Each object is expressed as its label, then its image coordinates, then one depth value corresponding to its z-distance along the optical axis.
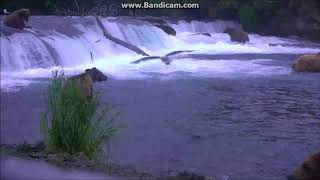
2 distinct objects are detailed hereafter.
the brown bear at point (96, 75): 13.75
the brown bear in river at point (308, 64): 17.12
